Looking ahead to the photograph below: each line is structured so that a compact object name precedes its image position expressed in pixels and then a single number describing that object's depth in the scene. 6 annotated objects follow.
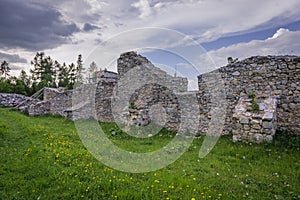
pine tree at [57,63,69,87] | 53.67
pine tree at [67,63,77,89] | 55.78
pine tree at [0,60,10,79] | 66.44
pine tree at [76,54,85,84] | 59.22
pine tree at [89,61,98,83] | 56.84
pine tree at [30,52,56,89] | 54.98
